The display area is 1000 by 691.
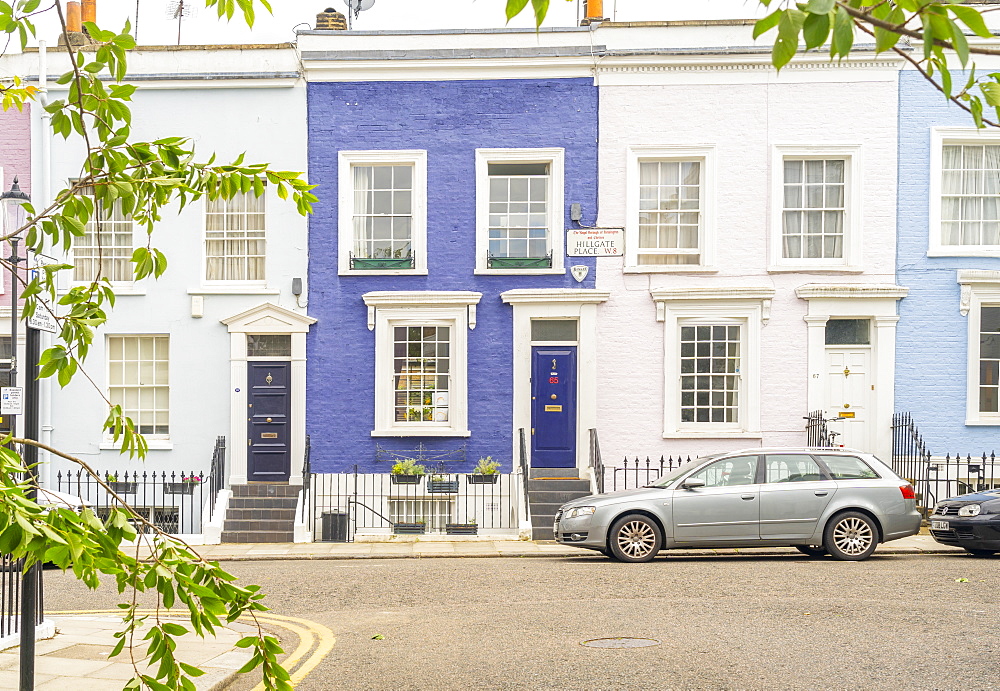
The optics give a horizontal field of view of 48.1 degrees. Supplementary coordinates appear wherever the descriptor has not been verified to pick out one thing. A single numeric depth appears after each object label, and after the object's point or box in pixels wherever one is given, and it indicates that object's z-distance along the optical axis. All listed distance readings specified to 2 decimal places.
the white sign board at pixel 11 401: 16.64
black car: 15.23
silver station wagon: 15.06
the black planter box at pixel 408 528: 19.41
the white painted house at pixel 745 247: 20.23
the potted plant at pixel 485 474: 20.06
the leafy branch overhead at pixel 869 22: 2.28
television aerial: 24.12
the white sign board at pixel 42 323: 6.88
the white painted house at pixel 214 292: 20.56
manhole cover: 9.27
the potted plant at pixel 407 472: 19.94
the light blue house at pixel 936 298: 20.20
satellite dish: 22.81
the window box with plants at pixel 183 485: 20.38
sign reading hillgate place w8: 20.27
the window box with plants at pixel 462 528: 19.33
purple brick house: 20.44
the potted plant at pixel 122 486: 20.00
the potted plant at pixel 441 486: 20.06
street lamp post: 6.68
